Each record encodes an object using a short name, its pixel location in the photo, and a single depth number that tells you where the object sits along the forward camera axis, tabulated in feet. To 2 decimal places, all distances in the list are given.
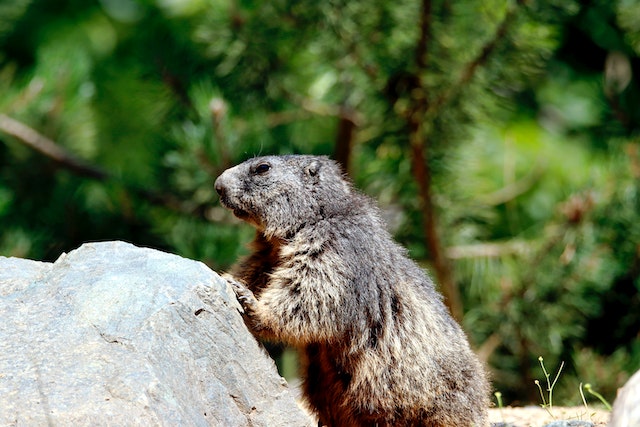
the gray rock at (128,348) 30.25
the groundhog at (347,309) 37.50
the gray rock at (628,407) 28.91
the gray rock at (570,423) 40.09
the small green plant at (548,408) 43.00
